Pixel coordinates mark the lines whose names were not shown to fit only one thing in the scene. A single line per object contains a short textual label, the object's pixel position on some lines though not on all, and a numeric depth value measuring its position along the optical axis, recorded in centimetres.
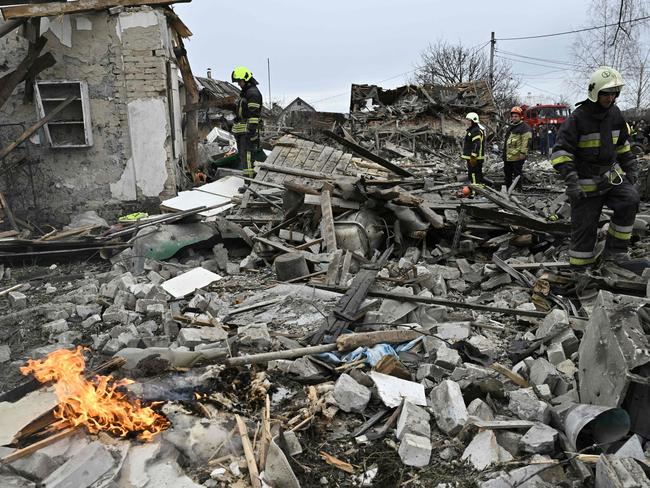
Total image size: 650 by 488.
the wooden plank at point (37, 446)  293
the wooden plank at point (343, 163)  956
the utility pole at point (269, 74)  3874
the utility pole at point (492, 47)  3901
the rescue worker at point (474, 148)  1096
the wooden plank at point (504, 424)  317
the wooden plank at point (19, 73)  898
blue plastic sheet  413
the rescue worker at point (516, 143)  1082
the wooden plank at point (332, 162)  963
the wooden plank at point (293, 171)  861
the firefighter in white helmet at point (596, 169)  547
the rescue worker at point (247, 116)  1027
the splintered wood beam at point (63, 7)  845
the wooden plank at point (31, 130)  906
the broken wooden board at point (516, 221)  684
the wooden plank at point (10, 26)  848
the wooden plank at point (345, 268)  620
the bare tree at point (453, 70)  4353
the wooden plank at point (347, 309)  462
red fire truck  2671
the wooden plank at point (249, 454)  286
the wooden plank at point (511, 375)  383
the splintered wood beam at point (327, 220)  697
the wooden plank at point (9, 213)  910
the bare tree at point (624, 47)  2394
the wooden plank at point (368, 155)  900
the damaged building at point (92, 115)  948
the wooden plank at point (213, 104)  1187
